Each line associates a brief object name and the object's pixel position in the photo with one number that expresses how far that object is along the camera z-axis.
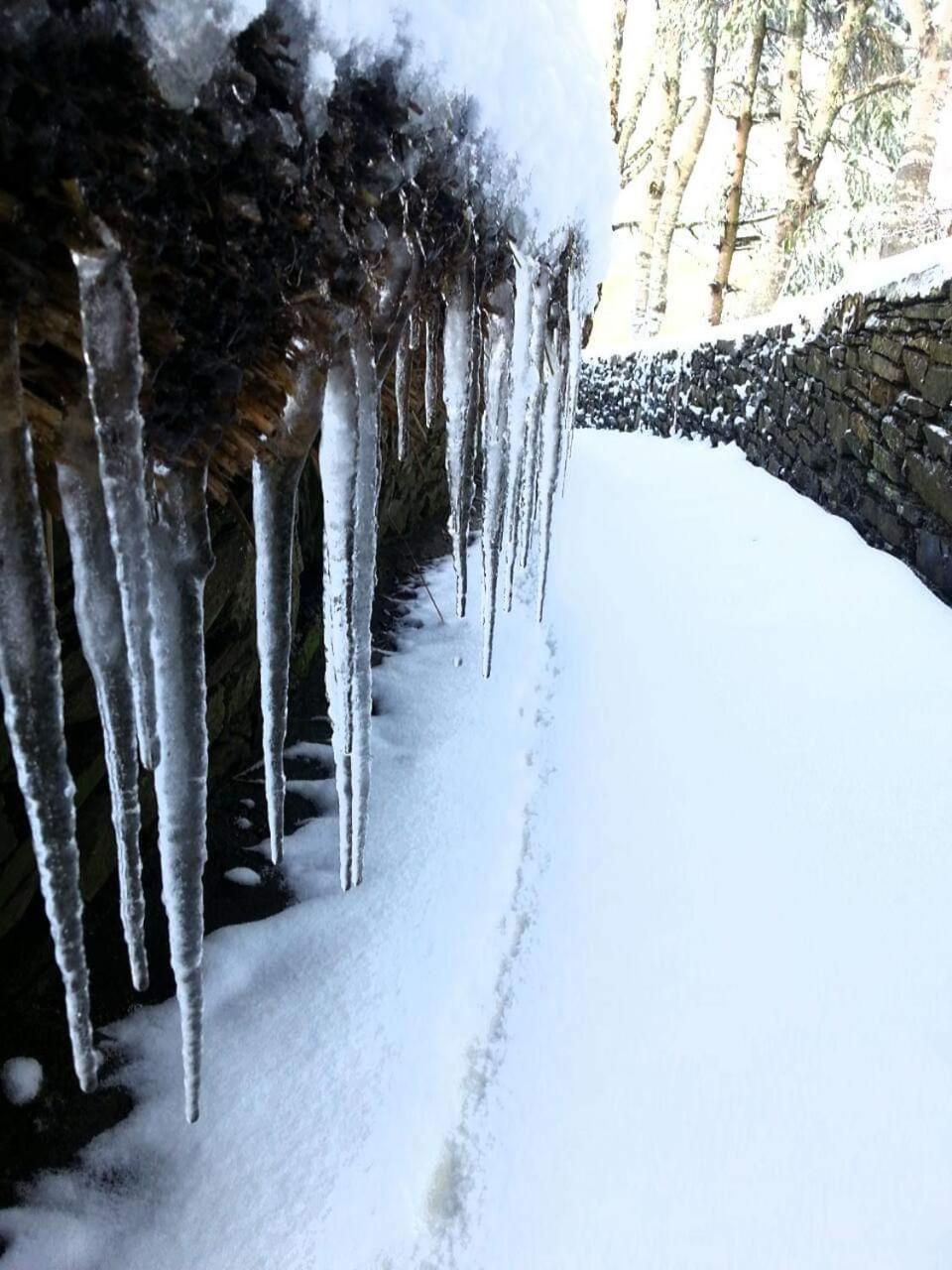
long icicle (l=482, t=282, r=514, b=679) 1.72
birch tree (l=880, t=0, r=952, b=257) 7.72
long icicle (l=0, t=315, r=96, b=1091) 0.65
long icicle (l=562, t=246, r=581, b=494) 2.05
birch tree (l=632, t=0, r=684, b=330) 11.04
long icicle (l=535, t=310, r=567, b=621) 2.22
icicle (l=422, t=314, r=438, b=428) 1.67
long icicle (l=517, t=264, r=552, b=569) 1.72
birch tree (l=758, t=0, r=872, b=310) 9.91
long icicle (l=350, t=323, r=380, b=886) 1.11
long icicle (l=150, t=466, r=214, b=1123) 0.88
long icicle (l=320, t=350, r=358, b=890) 1.05
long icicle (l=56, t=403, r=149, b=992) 0.75
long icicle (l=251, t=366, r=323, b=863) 1.03
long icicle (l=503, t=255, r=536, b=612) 1.63
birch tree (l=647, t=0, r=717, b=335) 11.18
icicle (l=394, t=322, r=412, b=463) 1.54
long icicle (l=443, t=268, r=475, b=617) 1.50
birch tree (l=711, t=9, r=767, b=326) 10.59
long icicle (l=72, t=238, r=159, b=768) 0.64
